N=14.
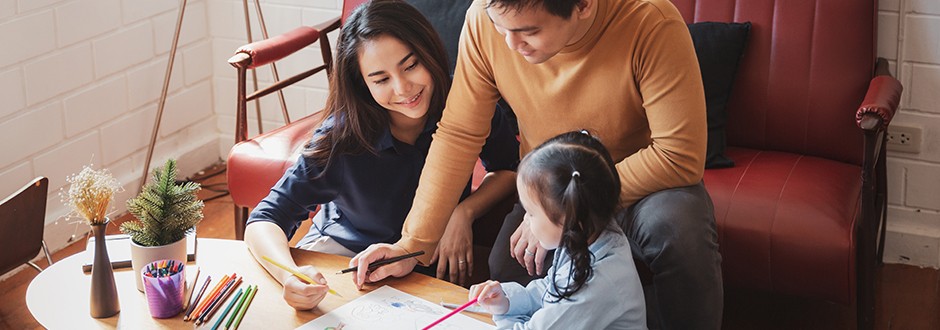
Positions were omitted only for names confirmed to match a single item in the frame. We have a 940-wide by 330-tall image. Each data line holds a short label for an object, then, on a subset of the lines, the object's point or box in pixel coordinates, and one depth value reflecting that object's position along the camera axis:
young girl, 1.50
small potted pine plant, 1.67
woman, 1.94
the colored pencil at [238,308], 1.61
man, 1.89
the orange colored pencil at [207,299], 1.64
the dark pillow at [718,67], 2.60
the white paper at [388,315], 1.61
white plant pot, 1.69
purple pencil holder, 1.62
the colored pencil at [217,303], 1.63
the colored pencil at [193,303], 1.65
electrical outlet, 2.82
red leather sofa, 2.25
